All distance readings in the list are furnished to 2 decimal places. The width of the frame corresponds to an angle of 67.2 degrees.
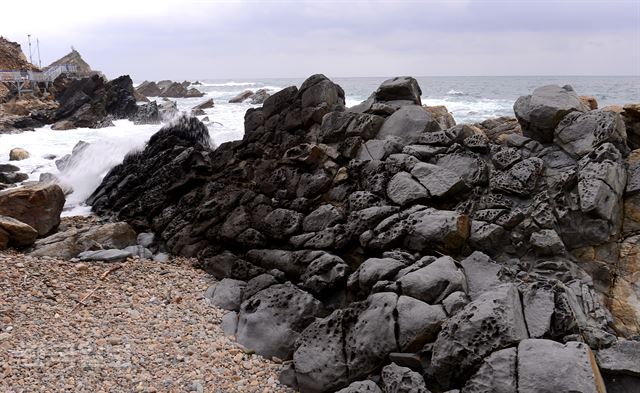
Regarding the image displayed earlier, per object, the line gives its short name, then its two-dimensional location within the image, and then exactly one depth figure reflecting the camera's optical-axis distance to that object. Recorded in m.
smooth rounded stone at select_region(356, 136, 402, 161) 10.41
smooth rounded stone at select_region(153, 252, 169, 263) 11.19
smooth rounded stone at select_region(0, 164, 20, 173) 19.42
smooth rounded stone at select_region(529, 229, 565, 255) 7.50
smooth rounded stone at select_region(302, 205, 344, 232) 9.49
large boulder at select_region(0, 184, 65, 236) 11.78
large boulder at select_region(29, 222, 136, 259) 10.66
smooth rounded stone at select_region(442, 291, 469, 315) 6.57
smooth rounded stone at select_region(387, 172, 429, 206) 8.97
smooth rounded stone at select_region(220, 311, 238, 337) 8.30
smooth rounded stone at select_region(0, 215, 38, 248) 10.69
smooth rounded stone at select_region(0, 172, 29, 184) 18.11
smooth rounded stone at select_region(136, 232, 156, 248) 11.98
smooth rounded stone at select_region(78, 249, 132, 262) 10.59
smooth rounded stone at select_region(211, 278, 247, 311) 9.14
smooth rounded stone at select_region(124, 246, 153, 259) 11.27
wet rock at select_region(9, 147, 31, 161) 22.45
